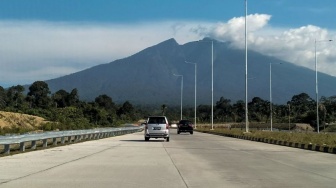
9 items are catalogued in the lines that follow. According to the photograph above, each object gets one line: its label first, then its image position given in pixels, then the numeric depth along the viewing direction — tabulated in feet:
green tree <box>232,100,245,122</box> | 497.54
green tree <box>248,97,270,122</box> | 471.21
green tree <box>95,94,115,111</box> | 475.31
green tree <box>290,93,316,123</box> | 386.56
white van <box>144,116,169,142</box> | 119.96
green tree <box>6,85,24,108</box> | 341.62
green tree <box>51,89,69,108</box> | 411.66
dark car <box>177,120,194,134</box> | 208.35
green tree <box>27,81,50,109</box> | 380.97
